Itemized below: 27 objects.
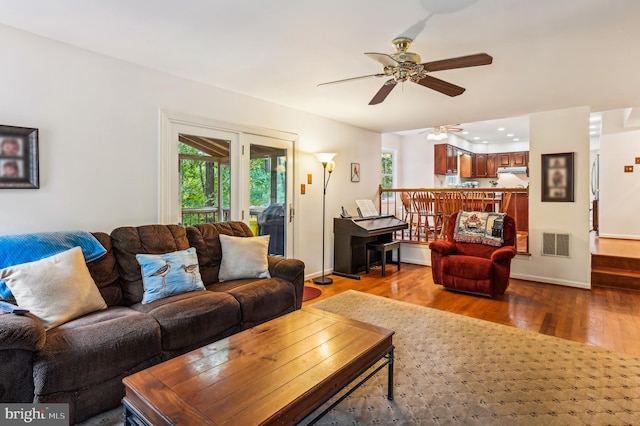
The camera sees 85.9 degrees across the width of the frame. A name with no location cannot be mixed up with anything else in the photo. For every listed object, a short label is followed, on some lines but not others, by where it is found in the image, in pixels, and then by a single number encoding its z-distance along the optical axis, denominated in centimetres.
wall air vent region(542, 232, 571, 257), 478
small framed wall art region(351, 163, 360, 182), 582
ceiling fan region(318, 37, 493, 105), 233
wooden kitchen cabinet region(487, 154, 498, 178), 1023
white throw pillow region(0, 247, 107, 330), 200
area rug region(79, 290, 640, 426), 192
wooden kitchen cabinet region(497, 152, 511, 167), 998
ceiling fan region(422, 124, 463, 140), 677
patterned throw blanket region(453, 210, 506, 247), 442
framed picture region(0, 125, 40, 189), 243
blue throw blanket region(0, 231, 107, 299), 216
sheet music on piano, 562
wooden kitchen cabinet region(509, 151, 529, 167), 971
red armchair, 408
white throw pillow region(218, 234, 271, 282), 317
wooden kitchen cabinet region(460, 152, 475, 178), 987
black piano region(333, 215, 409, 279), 517
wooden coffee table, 134
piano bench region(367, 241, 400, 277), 529
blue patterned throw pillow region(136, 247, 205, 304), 259
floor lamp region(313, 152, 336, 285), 482
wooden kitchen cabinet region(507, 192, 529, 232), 762
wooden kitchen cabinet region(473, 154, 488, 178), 1042
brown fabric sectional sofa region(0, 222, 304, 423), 169
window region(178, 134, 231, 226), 356
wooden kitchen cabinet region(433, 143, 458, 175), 860
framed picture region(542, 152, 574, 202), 470
